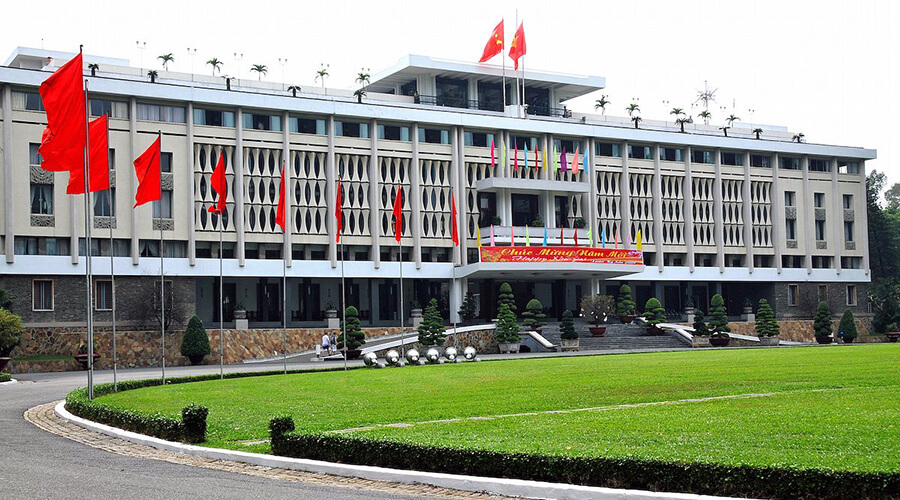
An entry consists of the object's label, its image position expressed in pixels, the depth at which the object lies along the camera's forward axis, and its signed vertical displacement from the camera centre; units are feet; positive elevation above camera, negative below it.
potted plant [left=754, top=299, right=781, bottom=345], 216.33 -10.00
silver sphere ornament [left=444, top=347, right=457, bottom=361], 151.53 -9.66
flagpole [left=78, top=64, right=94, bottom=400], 80.64 +5.27
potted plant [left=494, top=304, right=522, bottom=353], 202.08 -8.59
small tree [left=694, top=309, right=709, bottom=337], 209.36 -9.55
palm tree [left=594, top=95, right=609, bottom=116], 258.78 +44.68
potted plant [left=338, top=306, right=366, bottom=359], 177.06 -7.63
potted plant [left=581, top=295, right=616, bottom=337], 215.72 -4.92
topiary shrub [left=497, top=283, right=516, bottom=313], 206.04 -1.98
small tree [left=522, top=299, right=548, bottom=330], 209.19 -5.95
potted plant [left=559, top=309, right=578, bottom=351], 197.32 -9.86
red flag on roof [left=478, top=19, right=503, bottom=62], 220.84 +51.63
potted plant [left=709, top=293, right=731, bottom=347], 207.10 -9.18
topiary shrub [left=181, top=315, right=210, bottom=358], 177.68 -7.88
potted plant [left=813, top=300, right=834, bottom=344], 224.53 -10.34
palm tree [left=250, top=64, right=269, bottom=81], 223.51 +48.05
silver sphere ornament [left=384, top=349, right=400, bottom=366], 144.65 -9.54
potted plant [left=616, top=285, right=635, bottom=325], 228.63 -6.03
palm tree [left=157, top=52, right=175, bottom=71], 209.67 +47.62
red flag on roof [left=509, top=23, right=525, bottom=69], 224.53 +51.70
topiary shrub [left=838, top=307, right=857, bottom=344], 225.76 -11.40
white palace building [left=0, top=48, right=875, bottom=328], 184.24 +18.62
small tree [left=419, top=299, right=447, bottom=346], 186.70 -7.35
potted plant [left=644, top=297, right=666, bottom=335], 218.79 -7.01
